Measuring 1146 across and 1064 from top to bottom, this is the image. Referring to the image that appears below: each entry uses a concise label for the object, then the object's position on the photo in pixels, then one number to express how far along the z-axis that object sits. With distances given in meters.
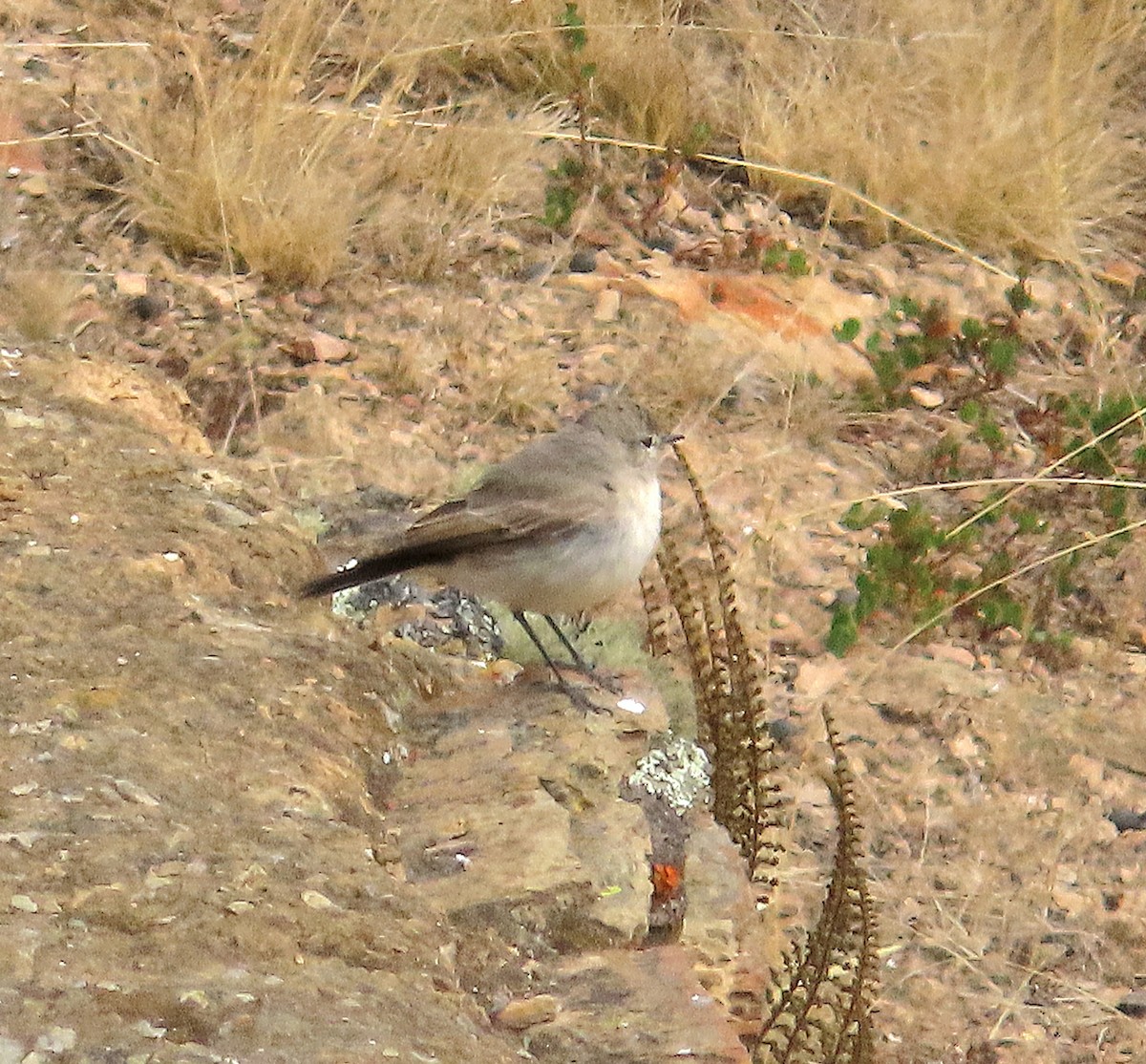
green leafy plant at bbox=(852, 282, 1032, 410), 14.06
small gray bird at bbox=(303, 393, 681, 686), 8.20
